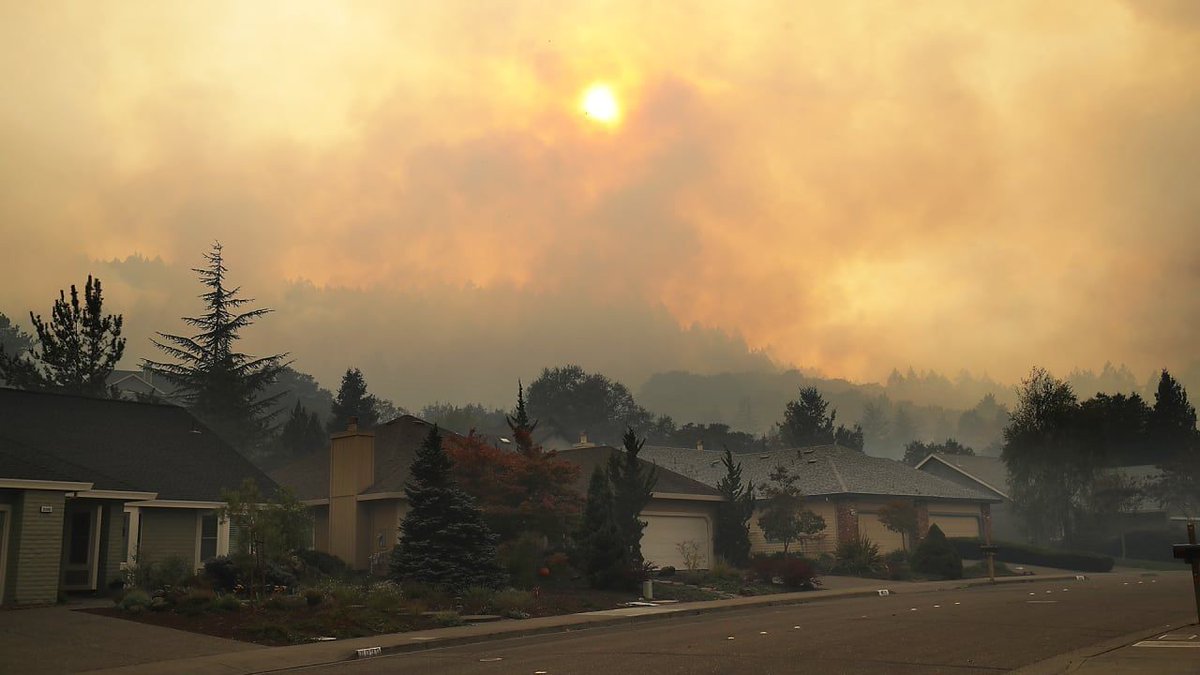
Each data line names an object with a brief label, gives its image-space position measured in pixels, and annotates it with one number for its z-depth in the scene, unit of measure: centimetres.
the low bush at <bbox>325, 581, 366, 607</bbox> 2524
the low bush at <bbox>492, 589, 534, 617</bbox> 2670
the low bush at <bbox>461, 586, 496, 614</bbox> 2689
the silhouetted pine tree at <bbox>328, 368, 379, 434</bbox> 9256
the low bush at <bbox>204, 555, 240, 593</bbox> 2745
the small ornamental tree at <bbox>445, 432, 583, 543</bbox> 3606
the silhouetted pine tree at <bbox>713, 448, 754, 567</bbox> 4759
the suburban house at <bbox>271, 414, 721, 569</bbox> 4197
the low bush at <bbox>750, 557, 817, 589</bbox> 3866
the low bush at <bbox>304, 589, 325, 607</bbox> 2473
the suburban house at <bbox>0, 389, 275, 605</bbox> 2717
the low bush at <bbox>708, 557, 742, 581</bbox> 3938
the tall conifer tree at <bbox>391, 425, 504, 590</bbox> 3078
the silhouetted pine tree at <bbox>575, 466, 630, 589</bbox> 3334
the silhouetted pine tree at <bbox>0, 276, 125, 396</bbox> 6625
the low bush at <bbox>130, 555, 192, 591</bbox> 2931
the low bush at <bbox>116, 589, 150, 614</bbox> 2470
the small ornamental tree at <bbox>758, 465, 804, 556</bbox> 4966
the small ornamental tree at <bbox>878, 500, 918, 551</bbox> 5284
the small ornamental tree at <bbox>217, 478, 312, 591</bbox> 2681
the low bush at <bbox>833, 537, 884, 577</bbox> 4788
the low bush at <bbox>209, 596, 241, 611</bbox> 2414
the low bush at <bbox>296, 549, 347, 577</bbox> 3622
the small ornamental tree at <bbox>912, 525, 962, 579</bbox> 4709
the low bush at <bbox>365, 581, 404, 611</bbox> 2493
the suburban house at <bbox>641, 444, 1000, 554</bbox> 5459
